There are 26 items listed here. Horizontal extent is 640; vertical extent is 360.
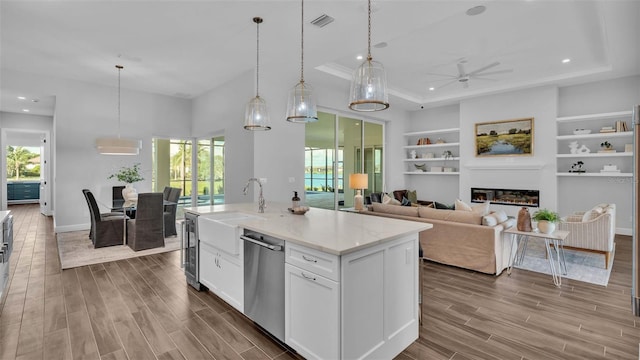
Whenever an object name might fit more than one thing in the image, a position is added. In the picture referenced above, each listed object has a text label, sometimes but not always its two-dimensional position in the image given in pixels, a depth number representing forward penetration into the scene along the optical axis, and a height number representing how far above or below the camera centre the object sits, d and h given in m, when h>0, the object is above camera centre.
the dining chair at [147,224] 4.90 -0.71
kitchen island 1.82 -0.68
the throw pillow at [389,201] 5.14 -0.36
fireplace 6.91 -0.39
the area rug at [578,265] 3.72 -1.15
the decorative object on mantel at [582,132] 6.42 +1.01
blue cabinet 11.25 -0.41
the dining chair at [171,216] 5.86 -0.67
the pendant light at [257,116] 3.64 +0.77
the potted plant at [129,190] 5.36 -0.17
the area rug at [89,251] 4.42 -1.13
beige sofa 3.78 -0.78
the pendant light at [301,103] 3.24 +0.82
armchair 3.96 -0.70
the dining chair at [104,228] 5.01 -0.79
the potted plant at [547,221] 3.69 -0.50
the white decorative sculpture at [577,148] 6.46 +0.67
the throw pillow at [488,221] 3.81 -0.51
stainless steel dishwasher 2.22 -0.77
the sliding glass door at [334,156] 6.87 +0.57
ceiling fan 5.30 +1.92
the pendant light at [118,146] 5.36 +0.62
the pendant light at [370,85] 2.47 +0.77
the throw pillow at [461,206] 4.43 -0.38
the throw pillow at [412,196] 8.26 -0.43
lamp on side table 5.79 -0.02
